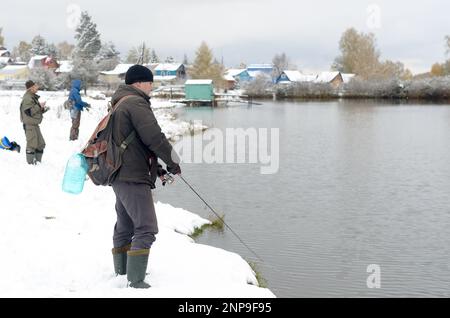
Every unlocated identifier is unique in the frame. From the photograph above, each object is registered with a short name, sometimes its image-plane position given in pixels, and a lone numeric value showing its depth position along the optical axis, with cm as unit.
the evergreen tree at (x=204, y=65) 8850
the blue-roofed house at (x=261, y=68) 15175
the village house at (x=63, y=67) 7975
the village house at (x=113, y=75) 9102
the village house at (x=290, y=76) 11458
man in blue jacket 1568
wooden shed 6800
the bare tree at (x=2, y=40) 15473
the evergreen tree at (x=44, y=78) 5656
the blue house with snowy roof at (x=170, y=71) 10489
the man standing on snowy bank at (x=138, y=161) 493
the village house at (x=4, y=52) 12419
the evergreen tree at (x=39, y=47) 11062
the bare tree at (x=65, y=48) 14727
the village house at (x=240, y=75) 13905
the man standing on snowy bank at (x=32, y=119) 1113
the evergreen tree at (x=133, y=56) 11204
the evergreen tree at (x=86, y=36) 8944
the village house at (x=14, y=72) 8669
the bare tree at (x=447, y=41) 9602
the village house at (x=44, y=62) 8944
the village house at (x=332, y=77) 10356
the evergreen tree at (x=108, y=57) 9588
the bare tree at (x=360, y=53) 10800
